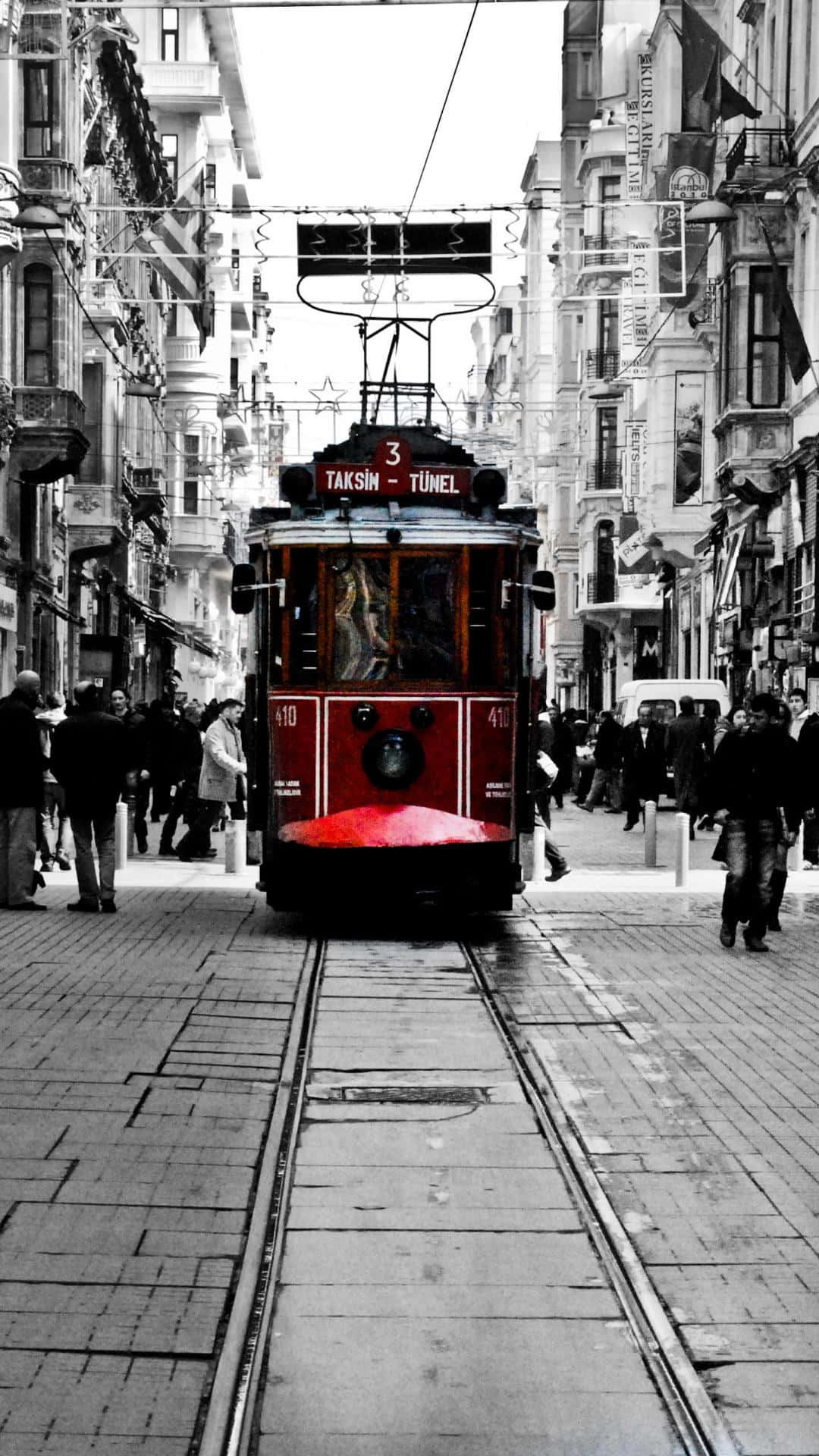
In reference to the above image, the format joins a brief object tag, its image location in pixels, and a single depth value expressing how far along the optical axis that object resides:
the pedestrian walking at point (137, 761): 24.44
